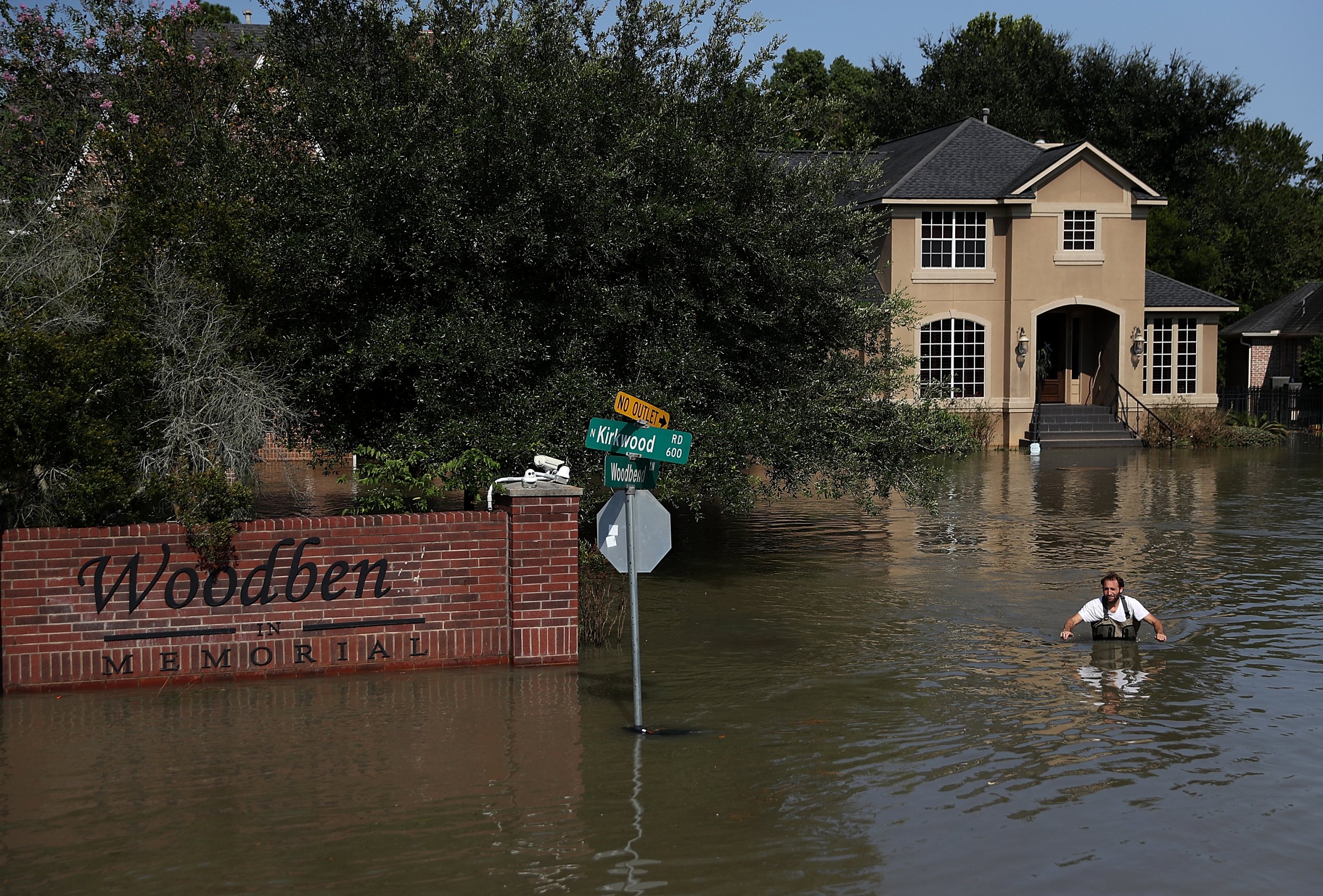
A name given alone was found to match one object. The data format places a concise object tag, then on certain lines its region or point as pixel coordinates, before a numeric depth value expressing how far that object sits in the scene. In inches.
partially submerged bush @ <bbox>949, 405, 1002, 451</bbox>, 1327.4
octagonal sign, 356.5
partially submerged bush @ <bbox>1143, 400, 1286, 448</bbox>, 1373.0
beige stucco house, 1348.4
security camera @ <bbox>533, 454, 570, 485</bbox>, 423.5
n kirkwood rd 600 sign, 348.5
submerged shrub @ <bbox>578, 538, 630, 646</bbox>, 462.6
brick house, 1786.4
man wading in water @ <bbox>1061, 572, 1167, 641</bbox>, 456.4
